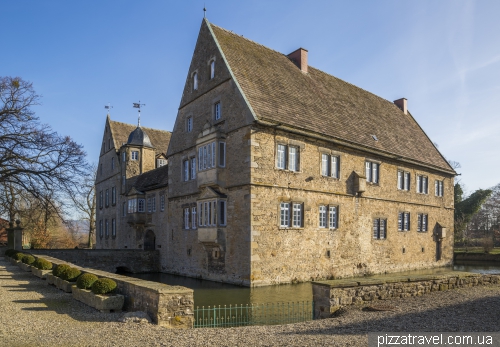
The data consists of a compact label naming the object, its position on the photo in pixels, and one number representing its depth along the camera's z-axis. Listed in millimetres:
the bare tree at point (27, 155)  23938
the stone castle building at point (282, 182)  21156
